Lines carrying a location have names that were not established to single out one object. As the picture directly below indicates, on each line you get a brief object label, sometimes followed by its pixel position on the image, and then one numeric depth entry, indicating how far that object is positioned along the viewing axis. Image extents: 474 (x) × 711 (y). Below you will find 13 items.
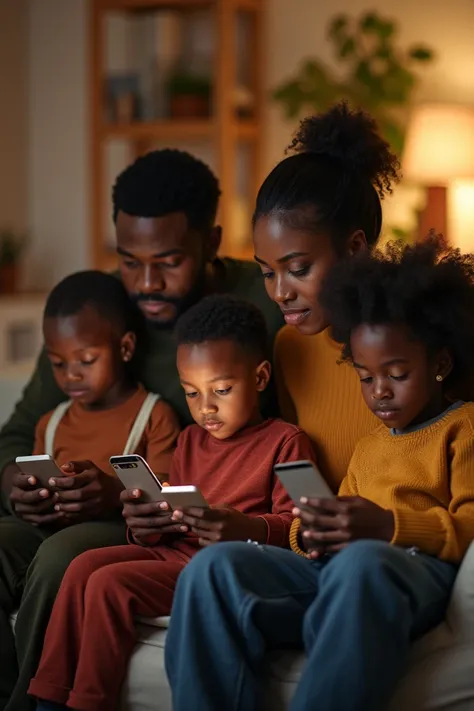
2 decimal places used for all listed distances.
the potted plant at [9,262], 5.37
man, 2.21
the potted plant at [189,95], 5.08
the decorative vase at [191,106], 5.08
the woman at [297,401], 1.78
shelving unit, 4.97
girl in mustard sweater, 1.70
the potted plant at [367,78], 4.85
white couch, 1.75
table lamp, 4.48
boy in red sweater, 1.94
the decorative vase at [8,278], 5.42
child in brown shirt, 2.40
